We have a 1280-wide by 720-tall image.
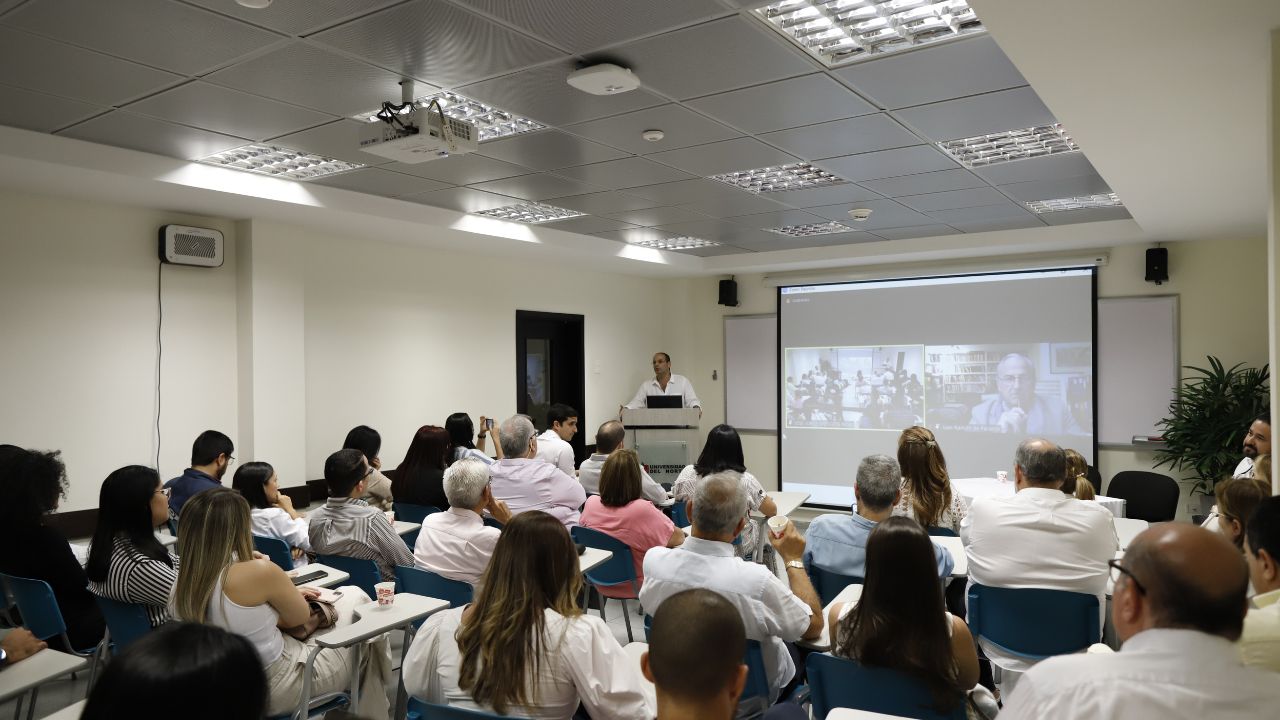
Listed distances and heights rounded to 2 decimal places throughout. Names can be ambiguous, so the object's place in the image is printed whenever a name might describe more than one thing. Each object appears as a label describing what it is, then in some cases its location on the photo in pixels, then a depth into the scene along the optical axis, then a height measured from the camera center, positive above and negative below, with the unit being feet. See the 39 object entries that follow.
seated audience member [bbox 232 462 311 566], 12.91 -2.47
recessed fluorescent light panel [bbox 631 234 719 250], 25.84 +3.77
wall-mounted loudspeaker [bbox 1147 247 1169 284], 23.32 +2.66
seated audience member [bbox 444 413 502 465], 18.10 -1.75
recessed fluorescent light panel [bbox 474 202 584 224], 20.17 +3.79
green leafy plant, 21.06 -1.74
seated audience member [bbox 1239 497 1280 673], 6.30 -1.83
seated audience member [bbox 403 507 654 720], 6.57 -2.45
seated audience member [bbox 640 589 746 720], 5.17 -1.97
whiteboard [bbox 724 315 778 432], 30.76 -0.57
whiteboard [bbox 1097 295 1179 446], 23.77 -0.25
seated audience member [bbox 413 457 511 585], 11.33 -2.50
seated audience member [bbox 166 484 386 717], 8.11 -2.36
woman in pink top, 13.73 -2.68
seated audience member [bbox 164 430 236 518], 14.11 -1.97
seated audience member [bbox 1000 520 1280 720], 4.50 -1.73
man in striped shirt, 11.86 -2.50
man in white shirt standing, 29.81 -1.07
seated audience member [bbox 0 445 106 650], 10.52 -2.40
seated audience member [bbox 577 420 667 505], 16.99 -2.50
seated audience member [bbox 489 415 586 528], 15.87 -2.58
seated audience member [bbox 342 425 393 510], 16.34 -2.23
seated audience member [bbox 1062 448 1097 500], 14.15 -2.28
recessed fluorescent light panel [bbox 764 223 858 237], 23.24 +3.79
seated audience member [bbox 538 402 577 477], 19.72 -2.08
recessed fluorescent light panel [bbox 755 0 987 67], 9.20 +3.98
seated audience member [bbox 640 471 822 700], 8.17 -2.34
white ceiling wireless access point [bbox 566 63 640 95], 10.29 +3.65
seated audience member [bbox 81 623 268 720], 3.26 -1.33
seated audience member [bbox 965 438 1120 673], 10.28 -2.46
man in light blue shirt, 10.78 -2.30
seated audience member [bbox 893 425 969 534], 13.98 -2.27
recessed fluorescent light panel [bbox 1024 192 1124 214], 19.62 +3.85
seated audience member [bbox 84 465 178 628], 9.29 -2.25
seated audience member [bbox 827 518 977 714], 6.60 -2.21
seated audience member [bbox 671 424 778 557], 15.84 -2.35
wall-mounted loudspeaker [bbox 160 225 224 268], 17.17 +2.48
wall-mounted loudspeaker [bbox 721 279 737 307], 30.94 +2.46
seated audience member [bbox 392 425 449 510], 16.34 -2.30
